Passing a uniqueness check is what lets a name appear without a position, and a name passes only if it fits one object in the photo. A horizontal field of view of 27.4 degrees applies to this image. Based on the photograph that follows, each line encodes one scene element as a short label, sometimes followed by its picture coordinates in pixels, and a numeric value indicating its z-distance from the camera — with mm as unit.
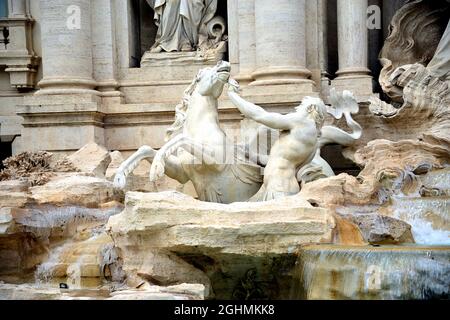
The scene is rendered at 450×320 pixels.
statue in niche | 15750
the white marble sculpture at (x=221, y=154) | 11781
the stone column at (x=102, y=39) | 15758
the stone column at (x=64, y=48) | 15305
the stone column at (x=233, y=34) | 15398
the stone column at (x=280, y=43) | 14523
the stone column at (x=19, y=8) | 16625
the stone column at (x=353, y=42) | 14875
